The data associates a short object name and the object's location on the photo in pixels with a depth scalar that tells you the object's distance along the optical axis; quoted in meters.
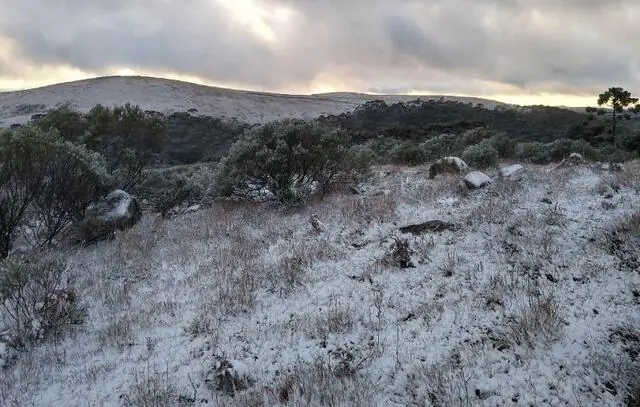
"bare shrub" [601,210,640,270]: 5.15
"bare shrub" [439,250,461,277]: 5.71
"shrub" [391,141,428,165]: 19.14
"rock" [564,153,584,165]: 12.90
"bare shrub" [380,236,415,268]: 6.08
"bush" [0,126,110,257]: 9.16
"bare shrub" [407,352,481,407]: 3.48
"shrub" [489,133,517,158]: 18.98
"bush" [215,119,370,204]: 11.40
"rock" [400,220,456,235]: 7.27
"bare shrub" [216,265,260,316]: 5.53
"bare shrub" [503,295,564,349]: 3.97
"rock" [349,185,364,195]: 11.66
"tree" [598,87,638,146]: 27.91
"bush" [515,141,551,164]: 18.44
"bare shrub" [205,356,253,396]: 4.07
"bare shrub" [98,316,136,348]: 5.12
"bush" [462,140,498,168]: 14.65
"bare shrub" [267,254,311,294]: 5.98
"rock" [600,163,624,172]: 10.95
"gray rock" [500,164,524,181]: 10.74
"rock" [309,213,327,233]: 8.27
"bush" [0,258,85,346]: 5.48
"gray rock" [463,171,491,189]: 10.04
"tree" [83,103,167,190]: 15.48
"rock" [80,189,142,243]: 9.88
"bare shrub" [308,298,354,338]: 4.74
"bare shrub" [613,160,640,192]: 8.57
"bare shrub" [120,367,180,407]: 3.94
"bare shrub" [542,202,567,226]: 6.90
